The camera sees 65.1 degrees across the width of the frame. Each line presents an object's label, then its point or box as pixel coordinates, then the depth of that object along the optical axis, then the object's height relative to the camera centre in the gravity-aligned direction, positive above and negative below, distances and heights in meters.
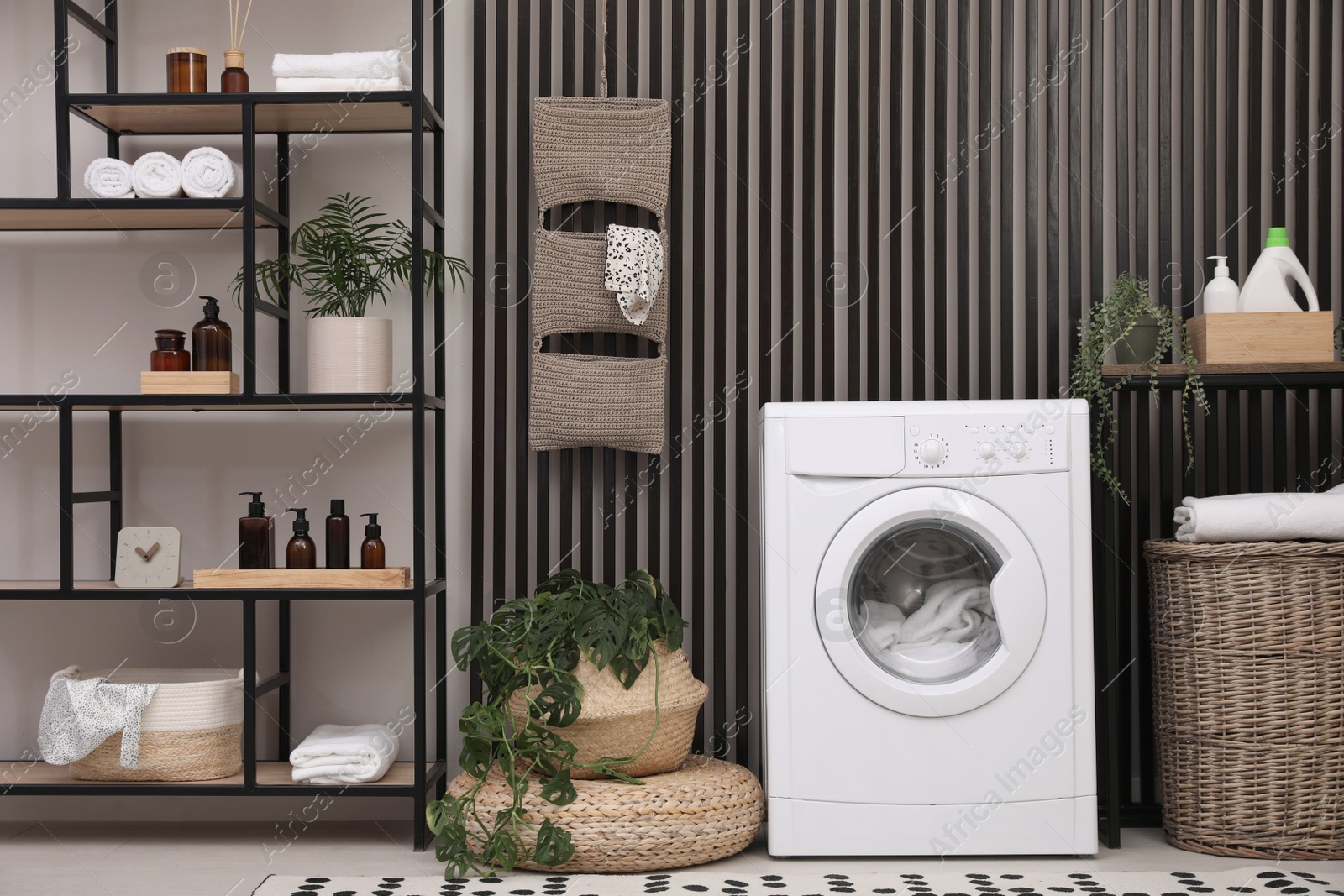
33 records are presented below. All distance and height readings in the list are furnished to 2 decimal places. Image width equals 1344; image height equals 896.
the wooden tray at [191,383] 2.34 +0.19
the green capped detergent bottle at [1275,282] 2.37 +0.42
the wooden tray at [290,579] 2.33 -0.24
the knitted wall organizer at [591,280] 2.58 +0.47
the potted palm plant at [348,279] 2.40 +0.47
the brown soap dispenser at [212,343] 2.40 +0.29
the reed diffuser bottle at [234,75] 2.41 +0.91
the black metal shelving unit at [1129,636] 2.54 -0.42
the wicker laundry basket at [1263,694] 2.20 -0.48
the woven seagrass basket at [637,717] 2.20 -0.52
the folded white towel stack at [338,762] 2.32 -0.64
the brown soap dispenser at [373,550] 2.43 -0.19
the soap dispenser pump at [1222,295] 2.40 +0.39
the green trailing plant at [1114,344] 2.36 +0.28
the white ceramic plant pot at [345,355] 2.39 +0.26
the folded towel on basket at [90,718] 2.30 -0.54
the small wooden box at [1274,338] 2.35 +0.29
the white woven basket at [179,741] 2.32 -0.60
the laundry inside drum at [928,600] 2.23 -0.28
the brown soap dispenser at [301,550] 2.40 -0.18
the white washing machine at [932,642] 2.19 -0.37
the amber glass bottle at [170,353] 2.39 +0.27
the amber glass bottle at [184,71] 2.41 +0.91
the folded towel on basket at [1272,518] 2.20 -0.11
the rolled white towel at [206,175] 2.36 +0.66
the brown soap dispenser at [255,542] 2.41 -0.17
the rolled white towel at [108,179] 2.36 +0.66
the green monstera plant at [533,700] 2.13 -0.48
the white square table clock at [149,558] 2.36 -0.20
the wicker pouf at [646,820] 2.13 -0.72
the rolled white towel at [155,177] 2.36 +0.66
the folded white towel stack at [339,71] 2.36 +0.90
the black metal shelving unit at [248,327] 2.31 +0.31
